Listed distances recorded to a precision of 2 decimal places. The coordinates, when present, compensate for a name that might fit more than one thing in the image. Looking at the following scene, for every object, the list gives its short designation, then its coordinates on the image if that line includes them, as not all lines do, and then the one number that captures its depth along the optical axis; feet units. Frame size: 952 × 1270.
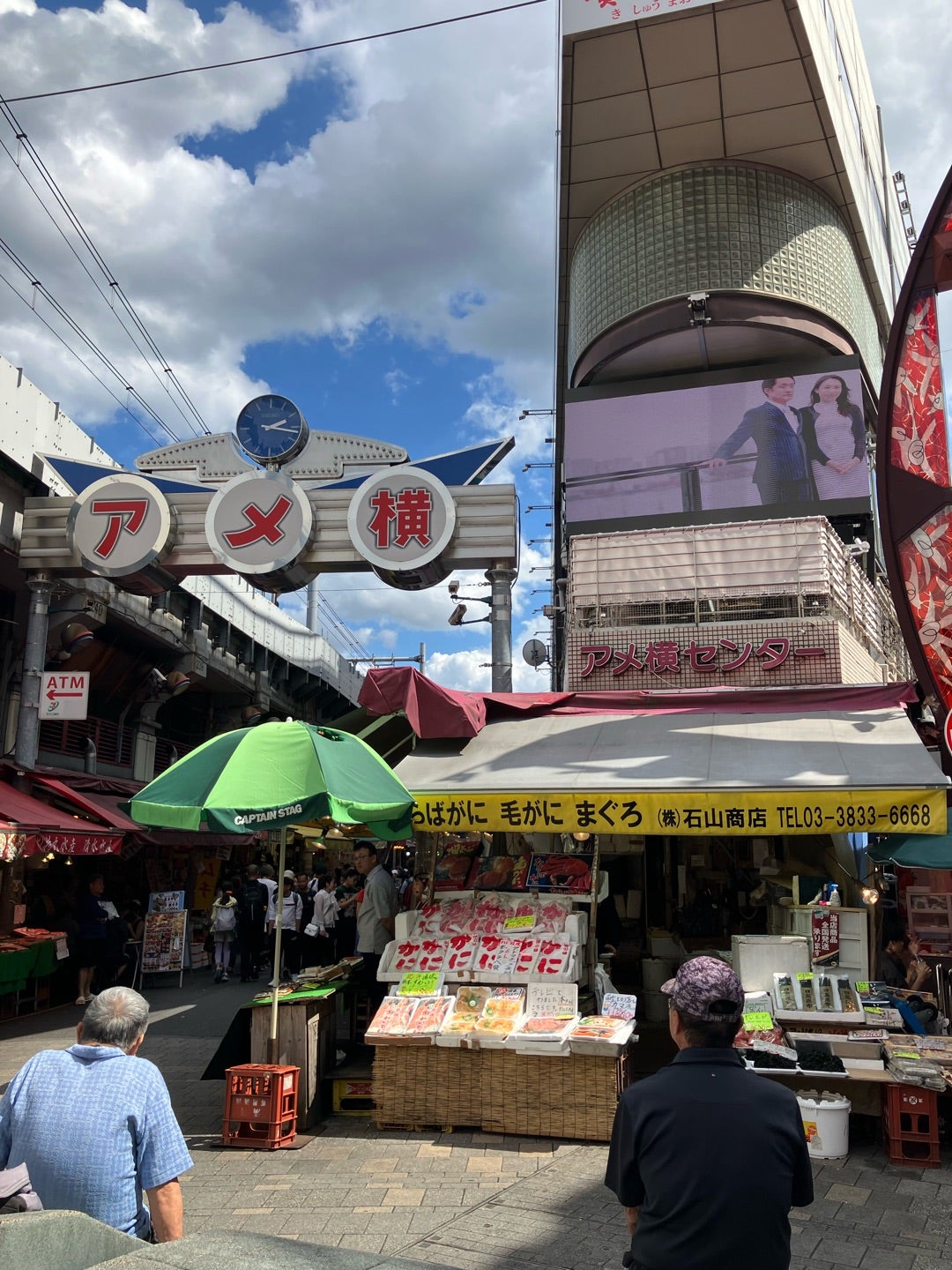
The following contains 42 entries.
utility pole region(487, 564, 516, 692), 46.73
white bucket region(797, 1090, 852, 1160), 21.15
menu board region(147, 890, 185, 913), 50.88
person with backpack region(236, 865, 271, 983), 48.44
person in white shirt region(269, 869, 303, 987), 44.45
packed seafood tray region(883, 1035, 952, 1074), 22.38
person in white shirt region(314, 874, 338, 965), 44.62
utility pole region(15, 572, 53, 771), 47.06
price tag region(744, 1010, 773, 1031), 24.18
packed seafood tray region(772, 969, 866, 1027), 24.54
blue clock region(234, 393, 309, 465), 50.83
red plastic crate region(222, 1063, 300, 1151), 22.11
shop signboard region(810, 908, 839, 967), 26.84
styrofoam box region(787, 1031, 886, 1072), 22.91
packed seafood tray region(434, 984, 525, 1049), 22.95
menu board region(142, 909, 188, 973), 49.98
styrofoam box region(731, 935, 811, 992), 26.00
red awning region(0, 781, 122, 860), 38.09
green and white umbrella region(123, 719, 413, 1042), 22.34
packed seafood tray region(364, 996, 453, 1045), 23.31
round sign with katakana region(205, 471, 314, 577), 48.67
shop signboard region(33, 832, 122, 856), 40.04
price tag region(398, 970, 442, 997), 24.80
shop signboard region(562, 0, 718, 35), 51.03
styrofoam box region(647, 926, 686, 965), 37.70
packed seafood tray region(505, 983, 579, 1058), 22.29
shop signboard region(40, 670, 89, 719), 47.62
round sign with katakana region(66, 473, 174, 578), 48.16
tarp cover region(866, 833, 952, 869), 28.37
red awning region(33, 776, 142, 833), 47.80
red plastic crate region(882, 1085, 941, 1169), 20.93
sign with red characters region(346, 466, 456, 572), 48.08
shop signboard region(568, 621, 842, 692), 37.29
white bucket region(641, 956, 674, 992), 36.45
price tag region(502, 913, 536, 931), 26.17
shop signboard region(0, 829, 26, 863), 37.04
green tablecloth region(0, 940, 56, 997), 39.65
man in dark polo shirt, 8.12
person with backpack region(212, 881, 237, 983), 52.70
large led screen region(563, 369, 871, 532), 56.13
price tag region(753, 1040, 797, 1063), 22.43
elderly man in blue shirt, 10.07
